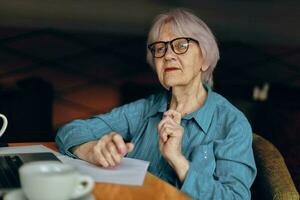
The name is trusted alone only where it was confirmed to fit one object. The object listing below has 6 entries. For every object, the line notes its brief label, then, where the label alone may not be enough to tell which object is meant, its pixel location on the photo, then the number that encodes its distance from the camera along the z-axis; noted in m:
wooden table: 1.41
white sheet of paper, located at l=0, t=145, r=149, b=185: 1.51
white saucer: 1.26
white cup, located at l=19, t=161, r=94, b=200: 1.18
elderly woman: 1.61
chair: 1.57
